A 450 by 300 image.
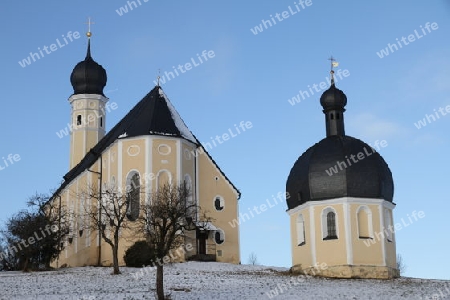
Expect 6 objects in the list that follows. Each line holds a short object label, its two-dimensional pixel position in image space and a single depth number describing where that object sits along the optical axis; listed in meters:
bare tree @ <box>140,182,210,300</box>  31.58
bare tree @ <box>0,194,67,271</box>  46.50
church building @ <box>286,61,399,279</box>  41.12
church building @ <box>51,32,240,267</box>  50.16
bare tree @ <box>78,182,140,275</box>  45.56
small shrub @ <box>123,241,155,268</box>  44.72
